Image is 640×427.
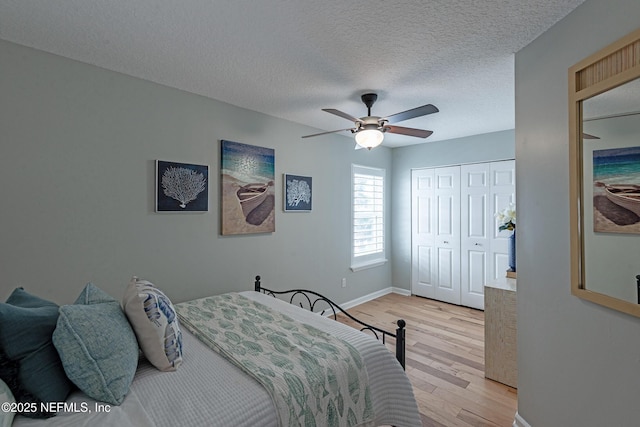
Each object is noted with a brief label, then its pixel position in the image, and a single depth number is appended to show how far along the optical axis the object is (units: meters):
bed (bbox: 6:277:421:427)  1.12
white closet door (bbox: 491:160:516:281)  4.00
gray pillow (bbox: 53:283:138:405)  1.17
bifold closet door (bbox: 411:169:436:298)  4.78
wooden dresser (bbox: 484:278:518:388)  2.48
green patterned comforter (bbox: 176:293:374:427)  1.33
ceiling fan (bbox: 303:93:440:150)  2.52
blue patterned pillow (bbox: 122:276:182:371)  1.45
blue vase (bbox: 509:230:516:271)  2.88
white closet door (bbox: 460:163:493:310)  4.20
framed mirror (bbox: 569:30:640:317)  1.27
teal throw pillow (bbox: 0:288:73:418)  1.09
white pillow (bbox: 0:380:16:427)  0.96
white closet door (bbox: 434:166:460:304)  4.50
